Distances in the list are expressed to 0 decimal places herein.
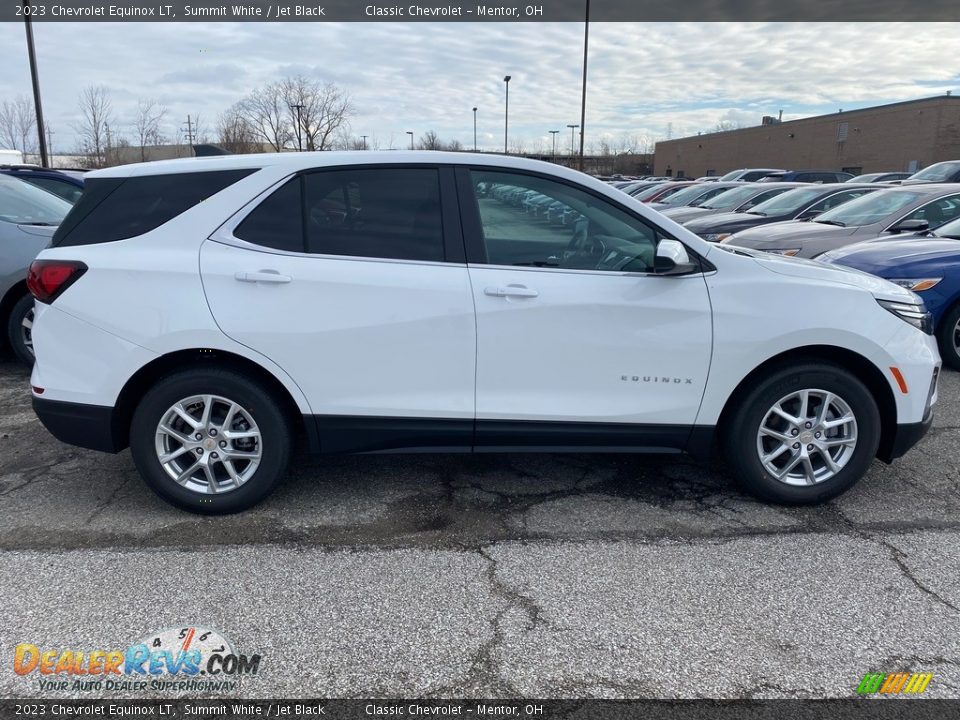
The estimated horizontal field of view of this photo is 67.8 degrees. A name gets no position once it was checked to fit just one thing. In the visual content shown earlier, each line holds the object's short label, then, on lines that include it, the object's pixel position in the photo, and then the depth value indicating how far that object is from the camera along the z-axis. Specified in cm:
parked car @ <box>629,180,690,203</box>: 2055
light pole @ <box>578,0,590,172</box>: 3023
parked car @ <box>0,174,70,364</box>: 609
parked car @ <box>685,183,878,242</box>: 1173
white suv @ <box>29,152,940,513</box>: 351
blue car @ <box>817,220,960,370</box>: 624
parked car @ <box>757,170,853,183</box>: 2653
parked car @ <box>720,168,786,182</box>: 3083
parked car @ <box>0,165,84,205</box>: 812
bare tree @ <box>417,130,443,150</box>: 4524
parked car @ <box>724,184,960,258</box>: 844
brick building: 3853
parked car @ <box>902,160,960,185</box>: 1870
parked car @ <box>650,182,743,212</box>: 1753
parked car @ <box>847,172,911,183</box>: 2518
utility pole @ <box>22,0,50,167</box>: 1690
